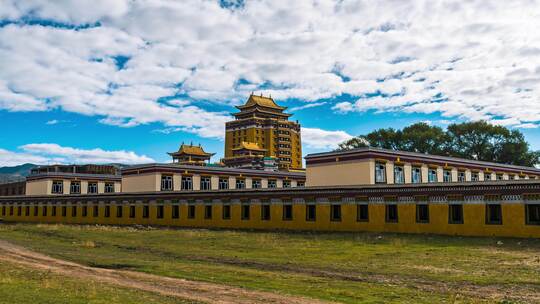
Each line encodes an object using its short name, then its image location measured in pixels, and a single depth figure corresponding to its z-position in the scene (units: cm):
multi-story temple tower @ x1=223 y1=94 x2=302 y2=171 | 14550
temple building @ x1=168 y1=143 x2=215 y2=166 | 11781
